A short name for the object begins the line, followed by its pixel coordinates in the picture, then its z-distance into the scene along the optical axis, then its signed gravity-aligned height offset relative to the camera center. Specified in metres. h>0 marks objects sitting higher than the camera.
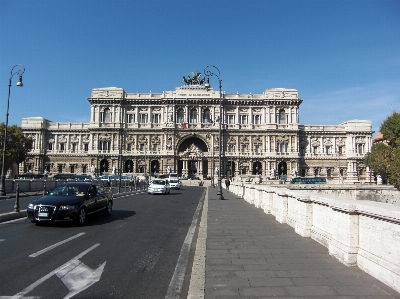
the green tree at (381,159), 57.64 +2.73
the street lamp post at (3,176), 24.87 -0.21
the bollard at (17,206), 13.94 -1.24
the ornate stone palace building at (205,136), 78.69 +8.40
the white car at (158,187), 33.09 -1.12
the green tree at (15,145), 63.59 +5.06
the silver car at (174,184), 46.48 -1.17
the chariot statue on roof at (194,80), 83.44 +21.31
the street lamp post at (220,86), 25.95 +6.63
